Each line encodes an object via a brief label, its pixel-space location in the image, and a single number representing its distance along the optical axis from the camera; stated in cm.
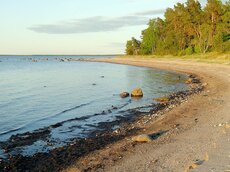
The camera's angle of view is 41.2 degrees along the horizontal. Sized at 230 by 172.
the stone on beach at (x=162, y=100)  2750
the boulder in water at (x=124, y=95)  3229
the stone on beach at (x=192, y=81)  4243
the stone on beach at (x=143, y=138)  1454
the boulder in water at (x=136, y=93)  3164
